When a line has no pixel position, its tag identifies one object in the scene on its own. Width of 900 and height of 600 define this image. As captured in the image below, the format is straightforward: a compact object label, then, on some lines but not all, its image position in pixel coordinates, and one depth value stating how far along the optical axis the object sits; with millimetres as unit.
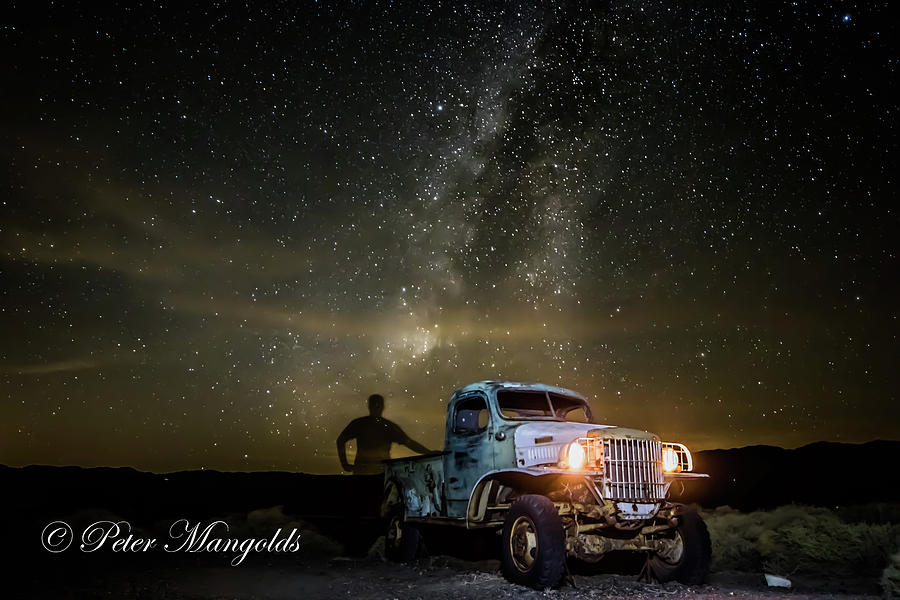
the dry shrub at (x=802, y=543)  9625
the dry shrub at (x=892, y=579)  7638
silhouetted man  14078
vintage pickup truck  7547
